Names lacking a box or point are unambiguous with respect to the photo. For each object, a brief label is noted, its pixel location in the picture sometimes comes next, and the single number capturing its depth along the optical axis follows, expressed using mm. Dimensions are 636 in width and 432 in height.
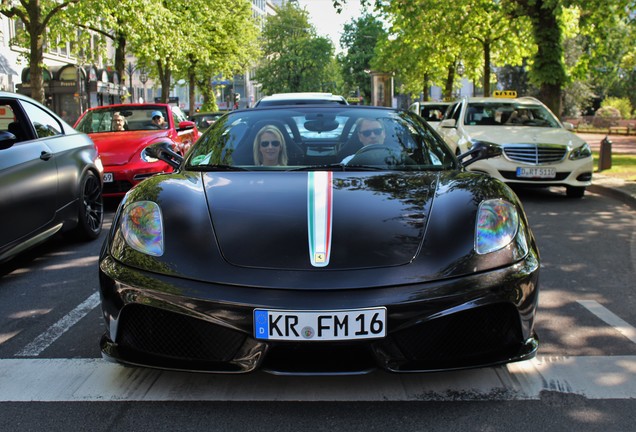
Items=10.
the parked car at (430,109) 18253
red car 9492
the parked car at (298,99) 10956
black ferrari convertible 2652
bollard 14477
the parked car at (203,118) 19328
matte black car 5125
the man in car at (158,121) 11141
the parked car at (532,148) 10039
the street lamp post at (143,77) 40306
